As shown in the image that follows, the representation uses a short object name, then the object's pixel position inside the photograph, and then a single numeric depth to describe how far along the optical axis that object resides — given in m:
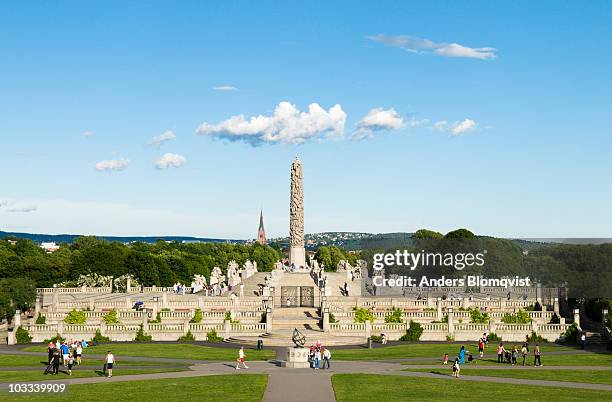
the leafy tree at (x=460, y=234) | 148.73
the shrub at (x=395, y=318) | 71.19
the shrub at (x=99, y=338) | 66.94
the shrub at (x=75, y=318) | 69.69
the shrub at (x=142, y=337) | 68.00
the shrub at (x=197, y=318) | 70.56
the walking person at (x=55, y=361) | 44.94
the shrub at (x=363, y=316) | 71.57
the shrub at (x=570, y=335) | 68.25
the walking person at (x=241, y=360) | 47.91
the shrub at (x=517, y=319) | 71.25
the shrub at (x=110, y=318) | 70.31
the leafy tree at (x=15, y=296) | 82.81
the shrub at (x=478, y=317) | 72.00
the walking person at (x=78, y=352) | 50.09
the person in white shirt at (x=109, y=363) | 43.91
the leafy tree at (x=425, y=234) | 173.57
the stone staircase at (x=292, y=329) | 64.69
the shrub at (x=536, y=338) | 68.44
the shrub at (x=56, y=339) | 65.96
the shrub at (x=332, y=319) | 72.64
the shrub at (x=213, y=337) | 68.12
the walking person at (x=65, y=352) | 46.02
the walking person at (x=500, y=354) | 53.72
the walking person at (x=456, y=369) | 44.56
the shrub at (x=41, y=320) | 71.89
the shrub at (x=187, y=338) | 68.29
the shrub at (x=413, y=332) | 69.25
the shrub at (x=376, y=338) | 67.54
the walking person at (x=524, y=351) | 52.27
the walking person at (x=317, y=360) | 47.57
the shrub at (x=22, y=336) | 67.31
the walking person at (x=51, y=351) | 46.33
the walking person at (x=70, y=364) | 45.19
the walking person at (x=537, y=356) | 51.22
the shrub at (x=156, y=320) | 71.01
